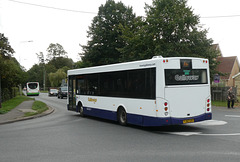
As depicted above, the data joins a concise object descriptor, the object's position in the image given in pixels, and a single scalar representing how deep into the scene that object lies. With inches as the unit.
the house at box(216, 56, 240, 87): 1818.4
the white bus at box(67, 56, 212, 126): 366.0
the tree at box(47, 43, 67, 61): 4141.2
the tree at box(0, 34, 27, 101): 924.0
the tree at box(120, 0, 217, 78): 999.6
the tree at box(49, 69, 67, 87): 3270.2
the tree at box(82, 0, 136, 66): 1553.9
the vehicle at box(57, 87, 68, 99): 1553.9
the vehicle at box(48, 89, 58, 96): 1999.3
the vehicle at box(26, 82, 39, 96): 2167.8
